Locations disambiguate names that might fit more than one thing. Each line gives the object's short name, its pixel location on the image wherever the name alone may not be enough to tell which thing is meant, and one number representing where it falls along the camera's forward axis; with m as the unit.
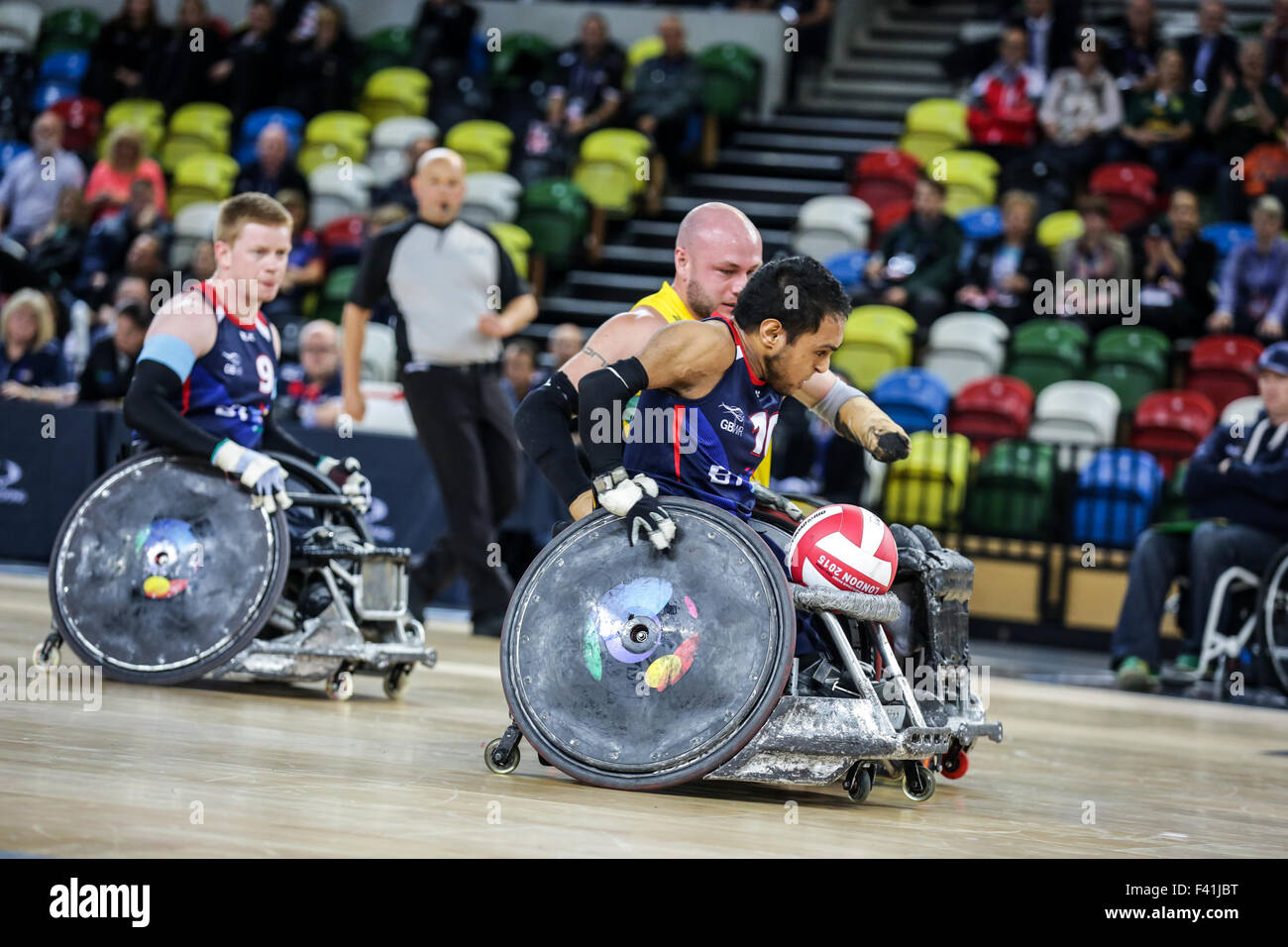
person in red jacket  14.14
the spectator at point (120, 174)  14.43
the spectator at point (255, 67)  16.48
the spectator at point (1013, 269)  12.36
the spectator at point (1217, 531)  8.77
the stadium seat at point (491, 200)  14.02
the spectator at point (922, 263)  12.52
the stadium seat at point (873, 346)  12.12
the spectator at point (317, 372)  10.91
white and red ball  4.21
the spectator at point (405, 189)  13.56
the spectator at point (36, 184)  14.99
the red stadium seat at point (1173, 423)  11.25
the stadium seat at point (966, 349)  12.10
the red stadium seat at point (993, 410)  11.49
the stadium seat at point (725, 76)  15.27
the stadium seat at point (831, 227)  13.47
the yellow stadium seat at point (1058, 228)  12.84
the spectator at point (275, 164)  14.37
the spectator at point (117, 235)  13.93
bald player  4.66
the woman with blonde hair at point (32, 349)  11.24
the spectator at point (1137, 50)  14.09
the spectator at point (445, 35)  16.19
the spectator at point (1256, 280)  11.62
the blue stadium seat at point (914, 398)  11.53
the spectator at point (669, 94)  14.77
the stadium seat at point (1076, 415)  11.43
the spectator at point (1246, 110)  13.14
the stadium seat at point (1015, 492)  11.11
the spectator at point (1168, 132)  13.33
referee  7.86
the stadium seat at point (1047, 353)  11.98
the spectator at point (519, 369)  11.20
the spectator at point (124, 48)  16.94
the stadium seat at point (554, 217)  13.98
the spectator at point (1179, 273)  12.08
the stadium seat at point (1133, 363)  11.83
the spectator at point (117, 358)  11.30
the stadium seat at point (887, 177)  13.86
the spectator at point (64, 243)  14.26
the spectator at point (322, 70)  16.31
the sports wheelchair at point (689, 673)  3.94
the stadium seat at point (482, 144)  14.95
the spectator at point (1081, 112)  13.57
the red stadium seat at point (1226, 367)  11.50
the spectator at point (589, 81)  15.11
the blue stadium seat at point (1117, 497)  10.80
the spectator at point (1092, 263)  11.99
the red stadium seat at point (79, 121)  16.22
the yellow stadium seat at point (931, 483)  11.20
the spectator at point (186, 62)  16.73
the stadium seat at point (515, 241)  13.66
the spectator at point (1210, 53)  13.57
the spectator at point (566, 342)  11.08
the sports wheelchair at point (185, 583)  5.48
